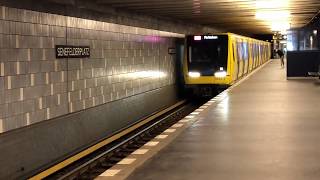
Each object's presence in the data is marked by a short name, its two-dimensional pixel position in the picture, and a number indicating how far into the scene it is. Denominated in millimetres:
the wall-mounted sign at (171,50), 22297
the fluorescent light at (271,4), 13711
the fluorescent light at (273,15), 17625
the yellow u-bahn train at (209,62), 21172
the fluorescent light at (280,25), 25847
